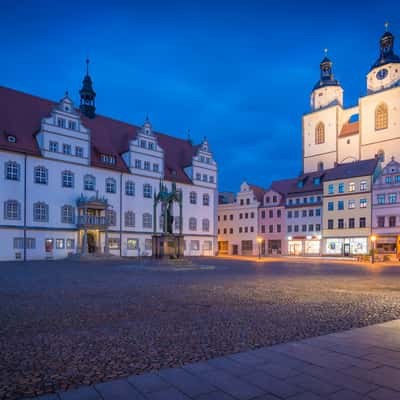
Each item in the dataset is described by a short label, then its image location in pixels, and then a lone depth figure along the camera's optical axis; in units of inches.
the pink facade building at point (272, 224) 2373.3
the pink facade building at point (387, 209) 1838.1
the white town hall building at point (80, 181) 1444.4
